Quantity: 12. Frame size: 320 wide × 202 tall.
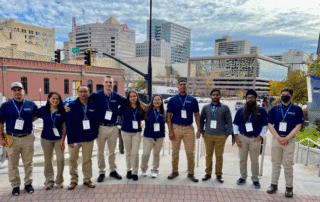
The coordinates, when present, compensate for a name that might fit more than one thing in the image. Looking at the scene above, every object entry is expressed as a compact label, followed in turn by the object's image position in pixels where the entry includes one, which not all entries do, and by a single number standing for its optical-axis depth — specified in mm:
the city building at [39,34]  79438
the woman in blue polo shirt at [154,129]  4323
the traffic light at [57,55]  16344
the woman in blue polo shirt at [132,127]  4309
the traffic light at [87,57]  15816
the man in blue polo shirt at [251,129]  4066
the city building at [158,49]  147250
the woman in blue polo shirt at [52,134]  3832
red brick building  30250
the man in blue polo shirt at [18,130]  3723
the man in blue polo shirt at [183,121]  4320
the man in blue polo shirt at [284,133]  3793
